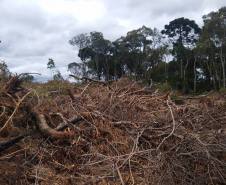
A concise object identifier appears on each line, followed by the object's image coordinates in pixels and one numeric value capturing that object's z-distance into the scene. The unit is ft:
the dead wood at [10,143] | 7.73
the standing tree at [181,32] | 92.07
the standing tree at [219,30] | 66.64
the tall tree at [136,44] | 86.22
